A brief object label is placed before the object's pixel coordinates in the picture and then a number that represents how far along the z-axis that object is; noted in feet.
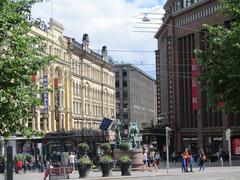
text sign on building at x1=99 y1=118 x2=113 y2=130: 220.02
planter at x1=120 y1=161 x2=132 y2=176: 132.77
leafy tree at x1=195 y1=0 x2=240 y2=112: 59.72
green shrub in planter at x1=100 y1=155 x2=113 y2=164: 130.24
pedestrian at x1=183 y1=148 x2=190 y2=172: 142.61
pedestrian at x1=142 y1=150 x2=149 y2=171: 151.97
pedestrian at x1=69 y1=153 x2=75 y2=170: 157.62
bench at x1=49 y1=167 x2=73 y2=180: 125.69
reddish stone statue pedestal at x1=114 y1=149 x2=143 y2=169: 156.35
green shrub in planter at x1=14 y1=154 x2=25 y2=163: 169.48
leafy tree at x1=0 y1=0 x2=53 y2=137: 55.57
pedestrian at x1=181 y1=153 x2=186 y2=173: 144.11
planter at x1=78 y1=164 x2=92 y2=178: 129.08
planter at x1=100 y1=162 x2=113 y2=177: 130.31
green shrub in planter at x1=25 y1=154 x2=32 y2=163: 179.87
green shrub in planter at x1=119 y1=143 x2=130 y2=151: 158.51
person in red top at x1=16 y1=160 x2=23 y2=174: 164.64
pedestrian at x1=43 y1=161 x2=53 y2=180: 125.08
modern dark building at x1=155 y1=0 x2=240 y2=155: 268.41
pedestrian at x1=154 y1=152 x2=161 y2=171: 156.08
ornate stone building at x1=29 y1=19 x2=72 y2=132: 268.23
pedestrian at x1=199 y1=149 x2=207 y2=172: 146.20
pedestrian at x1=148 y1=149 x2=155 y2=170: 156.42
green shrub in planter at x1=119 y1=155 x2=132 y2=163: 133.15
